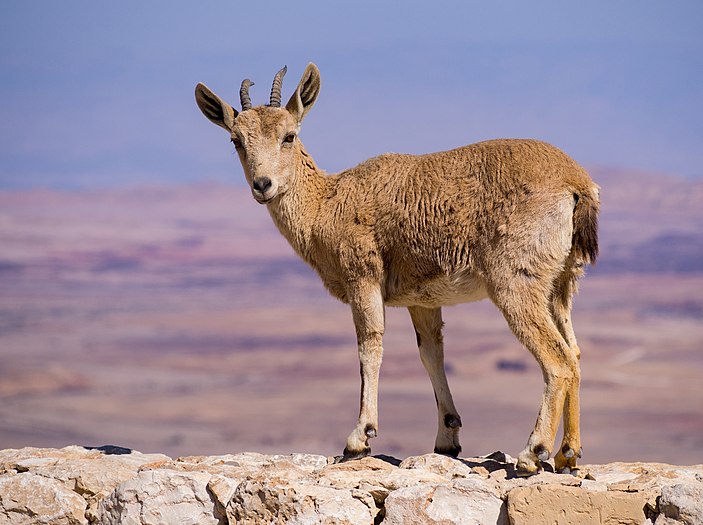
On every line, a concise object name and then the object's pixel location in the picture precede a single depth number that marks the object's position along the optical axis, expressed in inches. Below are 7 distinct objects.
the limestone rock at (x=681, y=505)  772.0
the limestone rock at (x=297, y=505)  784.9
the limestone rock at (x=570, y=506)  777.6
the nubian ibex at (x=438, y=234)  856.9
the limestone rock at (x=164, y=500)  847.7
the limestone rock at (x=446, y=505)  784.3
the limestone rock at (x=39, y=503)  895.1
